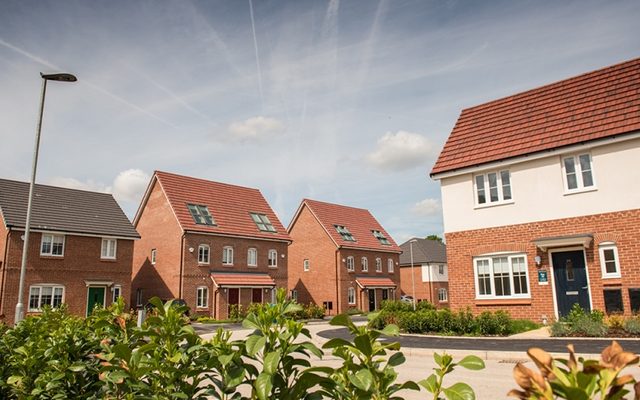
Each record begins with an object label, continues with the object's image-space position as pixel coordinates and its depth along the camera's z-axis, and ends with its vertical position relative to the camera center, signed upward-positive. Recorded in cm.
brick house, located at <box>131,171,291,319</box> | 3453 +393
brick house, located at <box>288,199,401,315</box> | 4300 +342
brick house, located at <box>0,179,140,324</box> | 2822 +331
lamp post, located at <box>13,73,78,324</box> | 1603 +581
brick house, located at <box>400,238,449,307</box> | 5450 +270
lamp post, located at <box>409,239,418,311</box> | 5246 +127
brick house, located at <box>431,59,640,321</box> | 1521 +324
